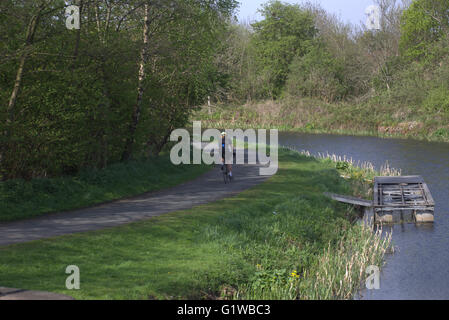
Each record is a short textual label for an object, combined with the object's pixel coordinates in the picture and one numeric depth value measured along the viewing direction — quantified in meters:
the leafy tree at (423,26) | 80.94
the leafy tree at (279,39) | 93.44
